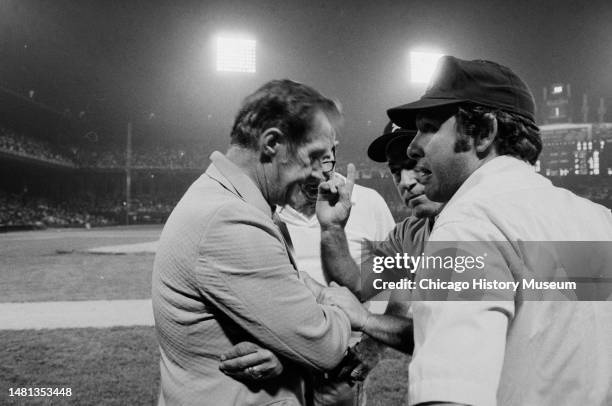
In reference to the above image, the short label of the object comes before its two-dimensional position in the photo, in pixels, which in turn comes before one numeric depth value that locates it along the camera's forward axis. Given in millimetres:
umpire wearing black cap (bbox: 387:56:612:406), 806
